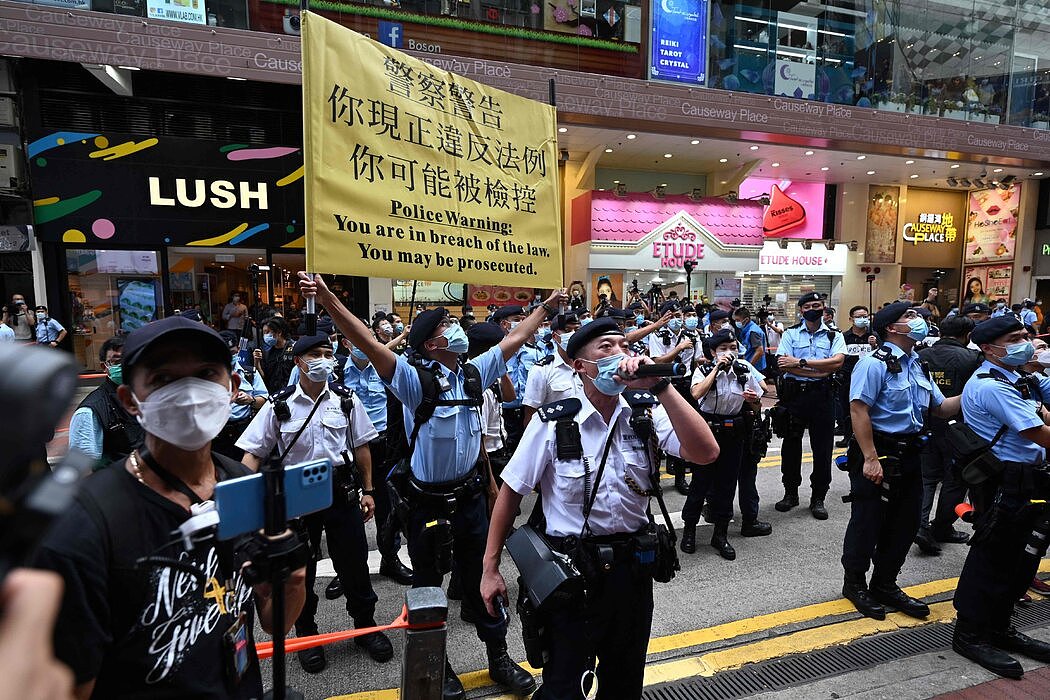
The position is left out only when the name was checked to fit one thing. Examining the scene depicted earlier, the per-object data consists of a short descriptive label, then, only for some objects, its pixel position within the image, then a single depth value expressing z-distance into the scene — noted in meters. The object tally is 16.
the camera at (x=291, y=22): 15.27
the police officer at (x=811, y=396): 6.54
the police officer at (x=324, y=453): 3.75
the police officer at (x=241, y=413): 5.47
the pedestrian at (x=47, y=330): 12.95
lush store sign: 15.06
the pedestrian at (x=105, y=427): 3.72
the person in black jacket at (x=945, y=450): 5.58
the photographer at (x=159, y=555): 1.34
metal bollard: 2.24
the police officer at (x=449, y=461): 3.57
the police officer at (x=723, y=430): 5.47
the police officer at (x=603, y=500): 2.54
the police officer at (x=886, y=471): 4.32
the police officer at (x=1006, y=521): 3.71
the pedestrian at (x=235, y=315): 15.33
